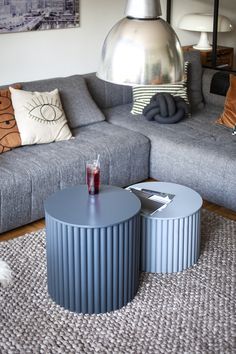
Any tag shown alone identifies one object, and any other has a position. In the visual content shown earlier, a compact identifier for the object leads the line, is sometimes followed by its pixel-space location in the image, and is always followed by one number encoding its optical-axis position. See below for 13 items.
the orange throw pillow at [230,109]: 4.14
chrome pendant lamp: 1.77
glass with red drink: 2.72
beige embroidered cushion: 3.63
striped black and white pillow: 4.36
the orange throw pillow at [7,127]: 3.56
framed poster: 3.90
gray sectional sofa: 3.32
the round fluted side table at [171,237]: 2.84
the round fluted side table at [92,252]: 2.47
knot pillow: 4.18
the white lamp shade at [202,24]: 5.01
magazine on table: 2.93
